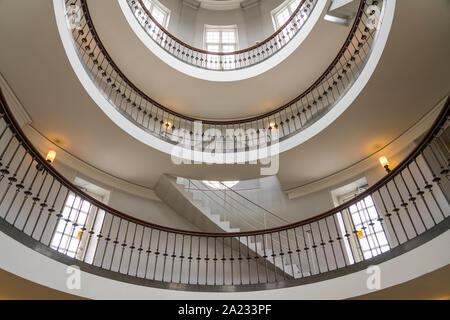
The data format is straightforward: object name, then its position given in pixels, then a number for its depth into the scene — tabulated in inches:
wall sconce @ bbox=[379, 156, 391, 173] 252.8
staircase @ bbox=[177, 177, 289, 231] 315.6
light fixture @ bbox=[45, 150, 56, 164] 240.4
